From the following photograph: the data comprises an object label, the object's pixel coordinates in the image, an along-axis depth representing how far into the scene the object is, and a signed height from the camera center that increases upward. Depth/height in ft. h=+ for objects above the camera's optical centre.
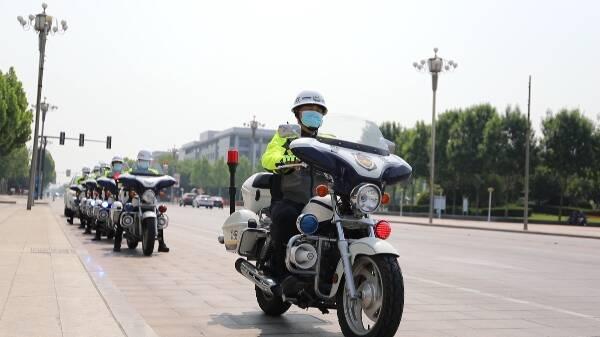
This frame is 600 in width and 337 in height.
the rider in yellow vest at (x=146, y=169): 44.21 +1.51
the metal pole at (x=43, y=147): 220.68 +13.82
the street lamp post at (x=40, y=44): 113.50 +23.63
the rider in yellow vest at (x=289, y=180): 18.95 +0.55
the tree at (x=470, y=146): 202.28 +17.92
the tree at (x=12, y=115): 164.55 +17.57
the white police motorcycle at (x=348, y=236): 15.84 -0.83
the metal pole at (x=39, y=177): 206.16 +3.72
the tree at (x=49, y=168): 464.16 +14.73
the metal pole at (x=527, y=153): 125.08 +10.59
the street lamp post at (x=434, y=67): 149.07 +29.75
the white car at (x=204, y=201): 230.07 -1.77
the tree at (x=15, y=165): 256.52 +8.84
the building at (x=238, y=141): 517.14 +43.16
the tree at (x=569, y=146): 178.81 +17.15
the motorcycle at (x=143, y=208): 40.91 -0.90
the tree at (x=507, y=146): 195.21 +17.93
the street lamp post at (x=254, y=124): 232.53 +24.80
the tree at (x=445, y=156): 210.59 +15.50
